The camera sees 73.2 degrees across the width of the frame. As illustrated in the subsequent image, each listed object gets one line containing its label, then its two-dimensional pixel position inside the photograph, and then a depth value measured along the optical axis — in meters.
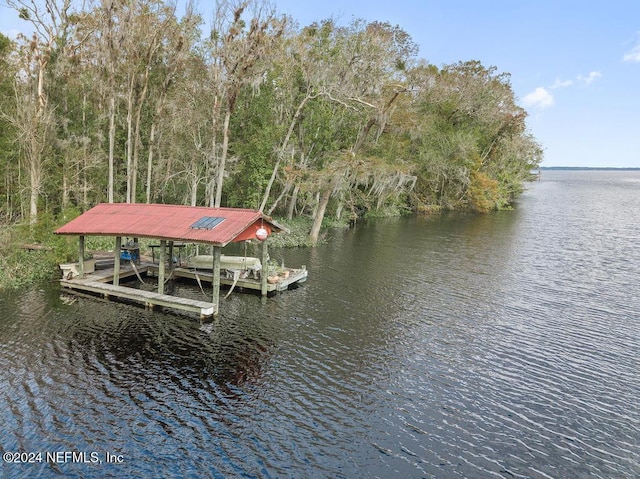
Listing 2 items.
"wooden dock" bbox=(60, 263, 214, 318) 19.64
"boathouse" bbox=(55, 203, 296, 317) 20.00
